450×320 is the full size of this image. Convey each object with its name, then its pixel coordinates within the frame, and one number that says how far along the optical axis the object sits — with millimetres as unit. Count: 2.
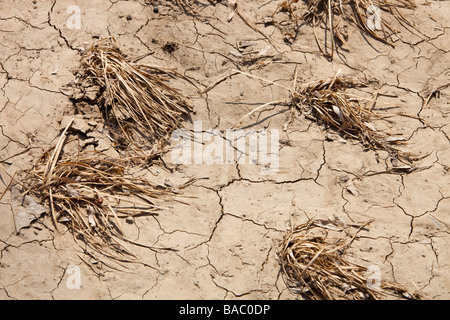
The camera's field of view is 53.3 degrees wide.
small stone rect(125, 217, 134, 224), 2896
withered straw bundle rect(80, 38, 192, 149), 3227
